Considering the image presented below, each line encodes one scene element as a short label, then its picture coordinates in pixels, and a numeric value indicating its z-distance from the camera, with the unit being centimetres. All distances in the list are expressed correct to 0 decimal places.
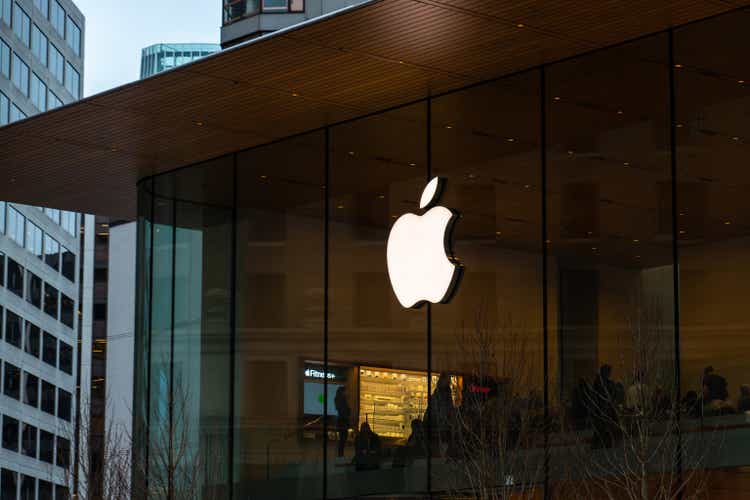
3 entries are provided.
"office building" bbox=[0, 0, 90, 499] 8494
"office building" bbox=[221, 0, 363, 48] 4678
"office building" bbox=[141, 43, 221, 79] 17800
